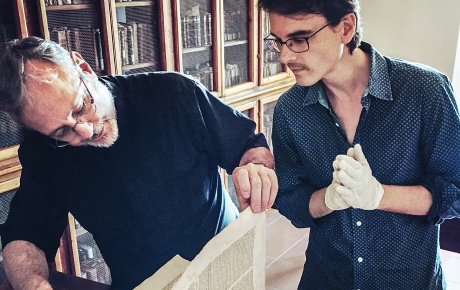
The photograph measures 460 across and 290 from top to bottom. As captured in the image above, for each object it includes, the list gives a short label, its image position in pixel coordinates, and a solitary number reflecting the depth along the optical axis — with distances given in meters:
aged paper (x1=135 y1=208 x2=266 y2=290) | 0.70
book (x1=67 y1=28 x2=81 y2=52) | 2.11
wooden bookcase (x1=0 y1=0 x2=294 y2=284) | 2.05
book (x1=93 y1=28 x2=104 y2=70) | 2.20
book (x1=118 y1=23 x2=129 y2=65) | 2.33
